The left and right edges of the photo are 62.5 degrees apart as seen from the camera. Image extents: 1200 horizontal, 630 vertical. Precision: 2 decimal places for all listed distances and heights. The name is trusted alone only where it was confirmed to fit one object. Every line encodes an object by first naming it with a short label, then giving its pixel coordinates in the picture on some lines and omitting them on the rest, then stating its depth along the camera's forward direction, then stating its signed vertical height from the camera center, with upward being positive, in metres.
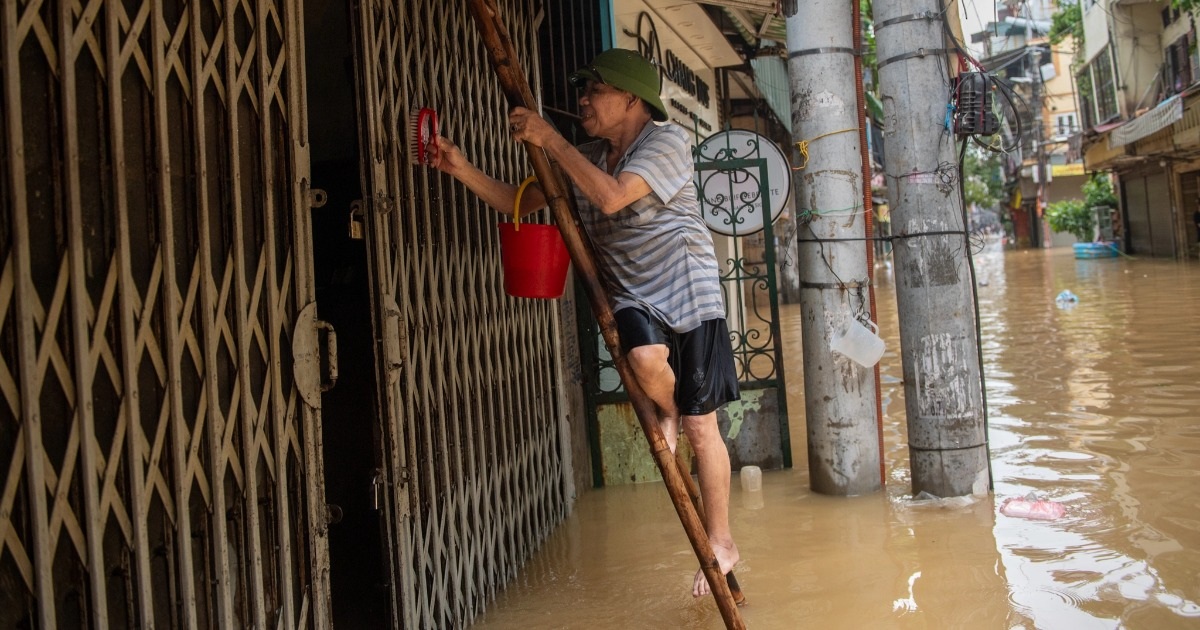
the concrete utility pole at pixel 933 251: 4.82 +0.38
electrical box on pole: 4.75 +1.07
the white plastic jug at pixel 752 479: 5.42 -0.75
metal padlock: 3.14 +0.48
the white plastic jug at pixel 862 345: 4.93 -0.06
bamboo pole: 3.12 +0.31
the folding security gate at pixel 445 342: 3.16 +0.09
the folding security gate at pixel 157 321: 1.79 +0.14
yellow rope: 5.12 +0.98
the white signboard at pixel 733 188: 6.01 +0.95
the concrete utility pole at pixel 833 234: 5.04 +0.53
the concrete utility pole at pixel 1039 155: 39.31 +7.05
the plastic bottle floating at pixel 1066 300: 15.24 +0.30
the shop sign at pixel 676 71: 8.02 +2.71
